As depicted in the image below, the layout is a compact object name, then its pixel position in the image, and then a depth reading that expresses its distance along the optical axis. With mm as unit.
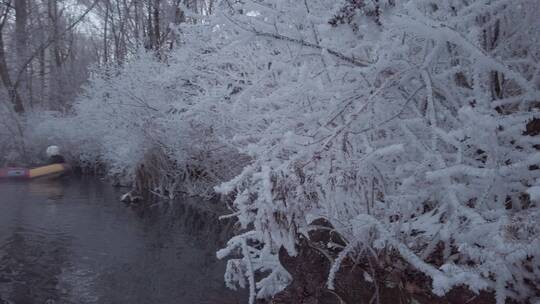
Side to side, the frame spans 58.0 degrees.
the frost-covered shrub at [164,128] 10195
